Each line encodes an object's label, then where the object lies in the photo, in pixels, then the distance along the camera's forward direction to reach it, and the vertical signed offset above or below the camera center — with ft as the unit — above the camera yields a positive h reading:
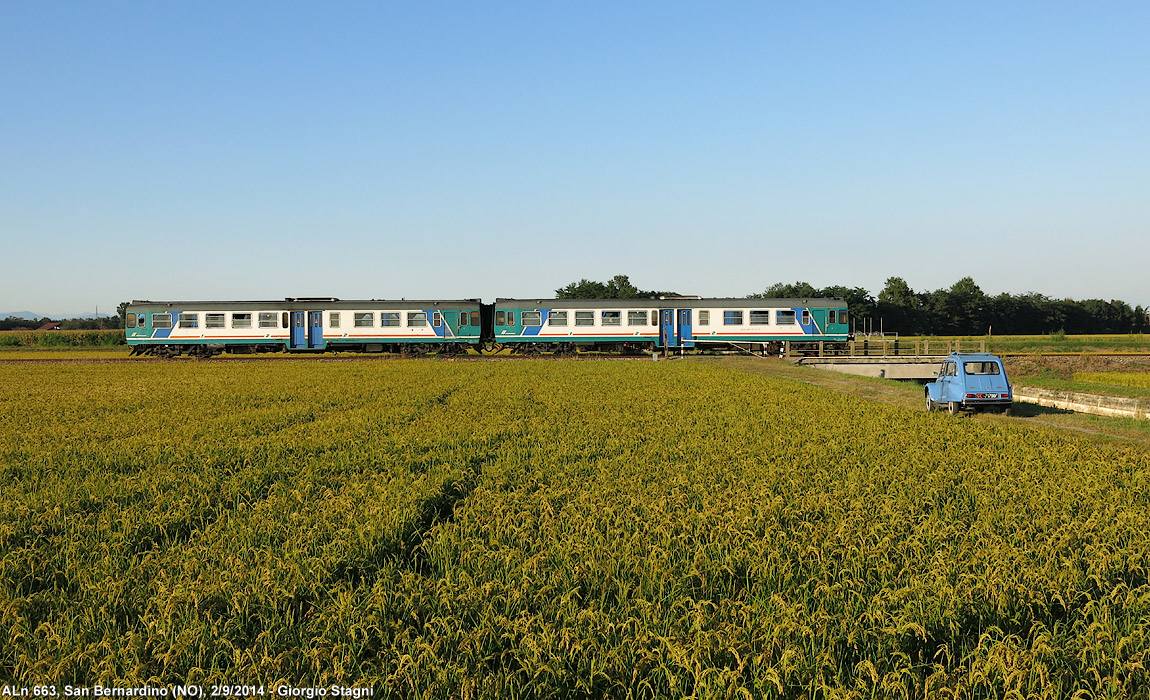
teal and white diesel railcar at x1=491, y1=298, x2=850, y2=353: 148.05 +2.65
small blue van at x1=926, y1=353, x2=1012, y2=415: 60.90 -4.47
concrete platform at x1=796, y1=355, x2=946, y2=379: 140.87 -6.32
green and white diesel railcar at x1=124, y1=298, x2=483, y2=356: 149.79 +3.38
